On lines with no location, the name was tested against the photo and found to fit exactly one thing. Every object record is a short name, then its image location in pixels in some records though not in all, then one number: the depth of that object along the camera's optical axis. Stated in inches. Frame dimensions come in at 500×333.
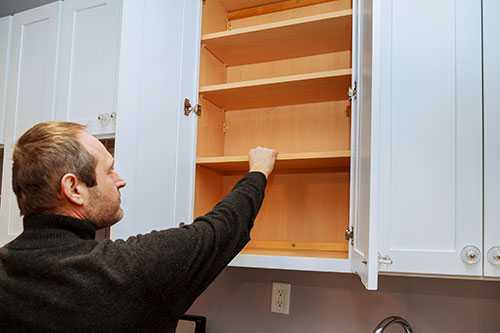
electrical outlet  73.0
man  34.7
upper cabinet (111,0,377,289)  52.9
